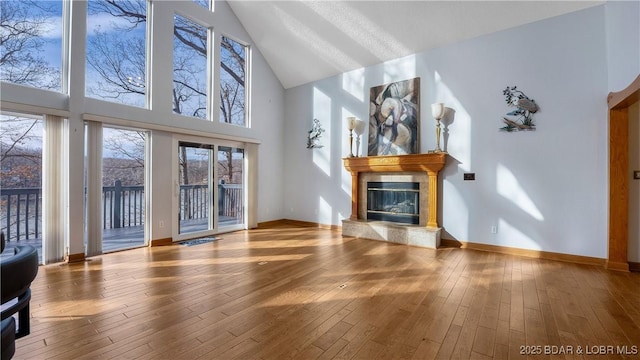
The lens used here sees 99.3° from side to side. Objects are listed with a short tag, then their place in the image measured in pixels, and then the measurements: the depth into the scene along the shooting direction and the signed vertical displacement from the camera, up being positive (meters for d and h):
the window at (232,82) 5.92 +2.24
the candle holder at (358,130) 5.78 +1.11
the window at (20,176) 3.50 +0.07
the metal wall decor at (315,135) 6.54 +1.12
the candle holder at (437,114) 4.66 +1.16
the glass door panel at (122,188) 4.37 -0.11
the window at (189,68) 5.13 +2.22
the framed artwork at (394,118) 5.15 +1.25
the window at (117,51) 4.14 +2.11
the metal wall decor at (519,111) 4.10 +1.08
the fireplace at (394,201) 5.15 -0.40
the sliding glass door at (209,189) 5.25 -0.16
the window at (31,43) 3.47 +1.85
